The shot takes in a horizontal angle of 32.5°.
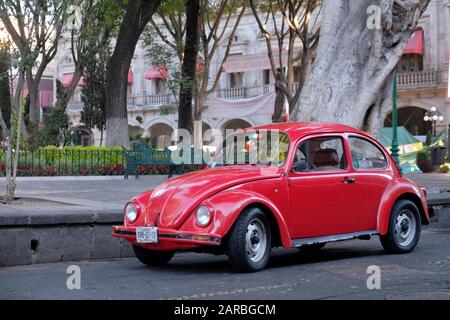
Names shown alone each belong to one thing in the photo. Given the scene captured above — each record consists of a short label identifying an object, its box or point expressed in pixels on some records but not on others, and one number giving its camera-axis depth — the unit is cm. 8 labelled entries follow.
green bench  2236
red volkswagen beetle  758
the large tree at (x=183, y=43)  2764
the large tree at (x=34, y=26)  1695
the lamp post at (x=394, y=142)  2656
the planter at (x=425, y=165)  3472
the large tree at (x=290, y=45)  3132
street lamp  4128
